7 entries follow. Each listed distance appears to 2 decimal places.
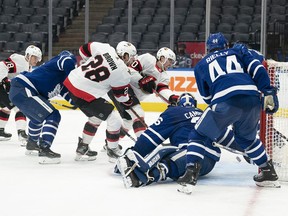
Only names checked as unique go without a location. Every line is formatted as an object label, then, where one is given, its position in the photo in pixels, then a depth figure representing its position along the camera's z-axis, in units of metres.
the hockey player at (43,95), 9.31
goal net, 8.09
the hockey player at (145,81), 10.30
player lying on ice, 7.38
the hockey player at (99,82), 8.94
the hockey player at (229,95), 7.09
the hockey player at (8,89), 11.83
